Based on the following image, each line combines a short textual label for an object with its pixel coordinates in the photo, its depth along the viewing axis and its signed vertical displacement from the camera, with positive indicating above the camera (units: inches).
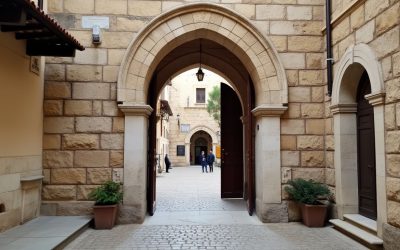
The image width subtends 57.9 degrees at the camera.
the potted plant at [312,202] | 229.3 -34.9
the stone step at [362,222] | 190.0 -41.6
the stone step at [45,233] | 167.9 -45.1
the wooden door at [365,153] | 207.0 -3.3
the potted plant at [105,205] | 225.3 -36.3
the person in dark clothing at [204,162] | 868.0 -35.7
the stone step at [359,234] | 177.5 -46.0
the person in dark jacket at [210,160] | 859.5 -30.6
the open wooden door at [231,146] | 368.2 +1.2
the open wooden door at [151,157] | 273.4 -7.6
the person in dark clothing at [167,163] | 823.5 -36.2
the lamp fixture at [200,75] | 361.0 +73.0
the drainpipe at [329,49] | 238.5 +65.0
